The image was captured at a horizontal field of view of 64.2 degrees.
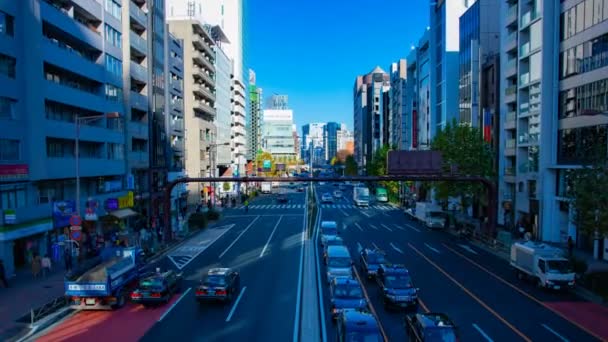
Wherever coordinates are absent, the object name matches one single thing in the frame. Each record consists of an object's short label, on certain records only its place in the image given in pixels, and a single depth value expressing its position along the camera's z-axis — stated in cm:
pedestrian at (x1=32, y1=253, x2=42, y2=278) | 2964
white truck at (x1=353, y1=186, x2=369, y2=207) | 8262
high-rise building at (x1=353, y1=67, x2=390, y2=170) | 16375
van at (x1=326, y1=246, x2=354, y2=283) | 2636
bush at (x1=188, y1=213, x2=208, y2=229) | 5344
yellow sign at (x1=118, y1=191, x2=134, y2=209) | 4650
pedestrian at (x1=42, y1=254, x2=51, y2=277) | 3052
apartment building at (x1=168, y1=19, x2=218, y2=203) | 8356
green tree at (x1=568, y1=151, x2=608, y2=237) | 2556
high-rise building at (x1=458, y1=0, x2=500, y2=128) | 6288
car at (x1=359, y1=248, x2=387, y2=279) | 2819
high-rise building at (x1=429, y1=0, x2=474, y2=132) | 7900
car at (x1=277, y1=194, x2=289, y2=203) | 9150
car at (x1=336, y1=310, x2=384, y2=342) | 1573
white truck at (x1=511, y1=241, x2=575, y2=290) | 2561
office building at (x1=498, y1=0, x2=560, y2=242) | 4434
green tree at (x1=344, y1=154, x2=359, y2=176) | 16826
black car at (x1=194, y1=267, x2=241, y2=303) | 2298
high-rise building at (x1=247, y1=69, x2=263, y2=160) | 17354
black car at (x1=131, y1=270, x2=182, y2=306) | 2314
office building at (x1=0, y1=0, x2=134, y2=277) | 3158
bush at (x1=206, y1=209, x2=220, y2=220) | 6238
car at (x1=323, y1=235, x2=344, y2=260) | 3491
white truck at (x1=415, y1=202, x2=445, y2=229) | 5469
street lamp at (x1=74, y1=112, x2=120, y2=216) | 2783
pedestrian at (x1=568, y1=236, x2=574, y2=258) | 3576
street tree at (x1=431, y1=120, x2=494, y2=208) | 5016
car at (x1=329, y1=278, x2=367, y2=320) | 2048
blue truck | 2247
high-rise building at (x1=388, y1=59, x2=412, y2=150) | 11006
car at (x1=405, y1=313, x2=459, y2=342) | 1591
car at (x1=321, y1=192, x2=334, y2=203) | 9096
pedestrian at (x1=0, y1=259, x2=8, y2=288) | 2711
